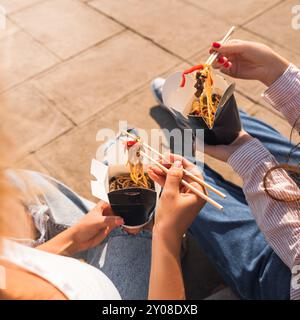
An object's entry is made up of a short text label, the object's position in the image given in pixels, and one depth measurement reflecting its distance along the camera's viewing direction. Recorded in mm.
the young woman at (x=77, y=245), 1070
